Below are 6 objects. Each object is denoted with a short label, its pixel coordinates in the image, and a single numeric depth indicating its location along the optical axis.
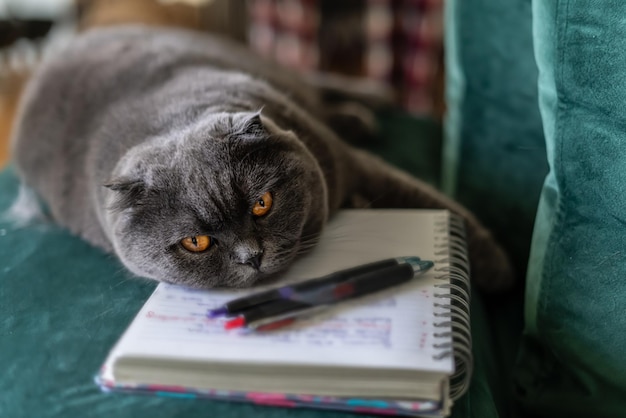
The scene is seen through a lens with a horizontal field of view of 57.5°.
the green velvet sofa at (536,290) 0.72
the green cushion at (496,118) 1.17
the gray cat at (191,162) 0.83
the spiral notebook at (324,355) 0.63
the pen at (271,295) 0.72
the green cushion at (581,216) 0.74
